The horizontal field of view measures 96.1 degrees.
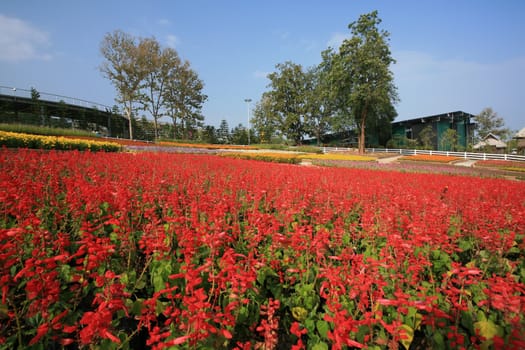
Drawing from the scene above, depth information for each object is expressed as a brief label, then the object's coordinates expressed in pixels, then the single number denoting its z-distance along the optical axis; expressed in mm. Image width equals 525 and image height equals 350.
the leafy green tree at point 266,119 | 53094
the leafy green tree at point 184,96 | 44031
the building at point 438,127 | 42062
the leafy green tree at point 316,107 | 49991
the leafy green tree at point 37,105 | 39694
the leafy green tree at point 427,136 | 40547
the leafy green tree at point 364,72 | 34469
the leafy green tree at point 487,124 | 52719
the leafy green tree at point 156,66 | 37781
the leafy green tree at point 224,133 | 62656
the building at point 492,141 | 45716
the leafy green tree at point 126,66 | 36438
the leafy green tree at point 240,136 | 60594
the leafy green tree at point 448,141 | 37312
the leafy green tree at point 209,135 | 57091
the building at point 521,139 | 36594
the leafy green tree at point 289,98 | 52250
